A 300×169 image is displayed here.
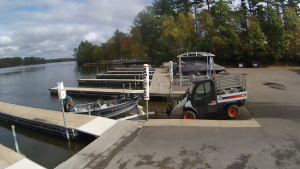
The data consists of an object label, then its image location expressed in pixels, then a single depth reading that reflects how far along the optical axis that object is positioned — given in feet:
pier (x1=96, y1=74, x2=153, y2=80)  125.16
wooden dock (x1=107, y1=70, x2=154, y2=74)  133.90
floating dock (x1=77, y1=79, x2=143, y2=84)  102.73
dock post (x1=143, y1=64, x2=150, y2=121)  31.28
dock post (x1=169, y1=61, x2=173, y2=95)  62.29
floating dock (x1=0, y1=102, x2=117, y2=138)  31.91
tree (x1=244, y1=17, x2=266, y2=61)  107.14
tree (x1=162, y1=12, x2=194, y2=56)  139.13
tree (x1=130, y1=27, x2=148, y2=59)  186.80
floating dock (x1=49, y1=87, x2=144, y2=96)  74.86
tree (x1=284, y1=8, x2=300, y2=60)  104.47
